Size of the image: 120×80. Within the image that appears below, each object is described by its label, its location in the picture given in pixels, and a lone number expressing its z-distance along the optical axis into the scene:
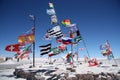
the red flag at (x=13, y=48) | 10.47
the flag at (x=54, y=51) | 10.05
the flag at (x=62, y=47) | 10.14
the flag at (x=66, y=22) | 11.02
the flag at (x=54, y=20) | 9.98
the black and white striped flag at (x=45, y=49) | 9.94
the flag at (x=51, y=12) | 10.08
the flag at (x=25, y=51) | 10.83
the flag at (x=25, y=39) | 10.94
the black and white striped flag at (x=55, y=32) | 9.79
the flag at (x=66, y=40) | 10.05
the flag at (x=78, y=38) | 11.21
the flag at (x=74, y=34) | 10.78
